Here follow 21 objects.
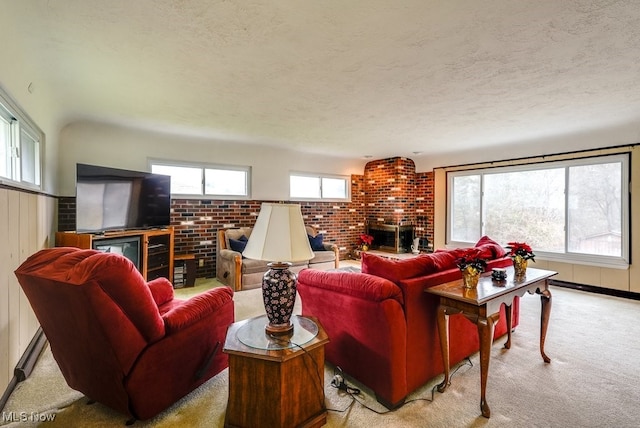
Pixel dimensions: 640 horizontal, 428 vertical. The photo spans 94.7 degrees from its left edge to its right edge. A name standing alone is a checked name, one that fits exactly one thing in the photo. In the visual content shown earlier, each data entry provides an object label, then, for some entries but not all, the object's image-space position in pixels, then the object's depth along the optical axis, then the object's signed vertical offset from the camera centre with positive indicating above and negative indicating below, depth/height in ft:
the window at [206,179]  15.79 +1.90
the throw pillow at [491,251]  8.65 -1.17
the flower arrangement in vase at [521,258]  7.77 -1.20
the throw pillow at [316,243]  17.67 -1.85
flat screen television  11.02 +0.53
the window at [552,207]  13.89 +0.31
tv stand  10.91 -1.29
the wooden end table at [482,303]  5.72 -1.85
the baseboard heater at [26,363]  5.92 -3.57
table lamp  5.37 -0.75
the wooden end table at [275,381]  4.80 -2.85
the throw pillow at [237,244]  15.42 -1.70
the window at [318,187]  20.22 +1.84
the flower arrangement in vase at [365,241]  21.97 -2.14
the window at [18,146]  6.75 +1.75
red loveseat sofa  5.73 -2.28
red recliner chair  4.44 -2.03
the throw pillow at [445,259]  7.05 -1.14
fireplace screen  20.92 -1.80
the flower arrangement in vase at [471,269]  6.31 -1.22
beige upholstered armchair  13.93 -2.56
